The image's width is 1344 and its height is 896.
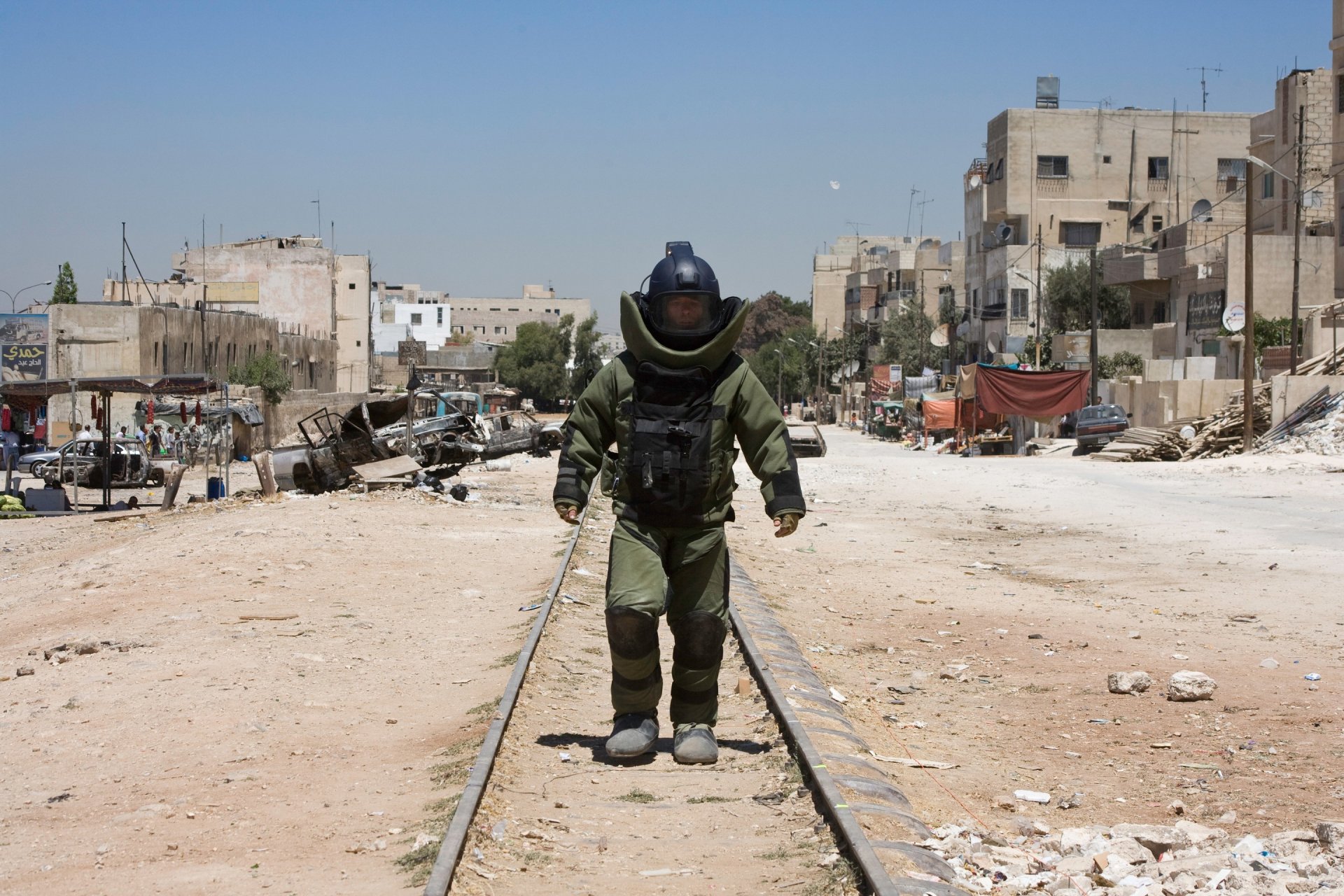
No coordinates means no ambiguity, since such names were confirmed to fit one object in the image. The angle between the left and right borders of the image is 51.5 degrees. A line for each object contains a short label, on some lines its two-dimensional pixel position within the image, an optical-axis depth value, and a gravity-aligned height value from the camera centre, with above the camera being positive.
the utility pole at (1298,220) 39.78 +5.03
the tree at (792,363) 123.69 +2.38
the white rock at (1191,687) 8.47 -1.82
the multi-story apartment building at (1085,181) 78.06 +11.87
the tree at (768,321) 157.25 +7.58
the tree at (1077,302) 66.75 +4.27
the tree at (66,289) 74.12 +5.08
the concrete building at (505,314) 176.75 +9.36
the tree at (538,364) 119.44 +1.90
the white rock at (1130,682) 8.83 -1.87
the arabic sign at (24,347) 52.75 +1.37
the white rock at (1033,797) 6.26 -1.84
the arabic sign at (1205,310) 53.38 +3.16
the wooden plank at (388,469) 26.66 -1.61
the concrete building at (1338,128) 49.12 +9.54
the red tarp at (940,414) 53.34 -0.99
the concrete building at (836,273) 147.88 +12.40
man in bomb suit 6.24 -0.40
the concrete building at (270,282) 84.19 +6.31
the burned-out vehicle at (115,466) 33.44 -2.02
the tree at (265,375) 59.66 +0.42
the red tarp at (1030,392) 43.16 -0.09
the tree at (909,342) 94.19 +3.22
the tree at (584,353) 120.56 +2.88
